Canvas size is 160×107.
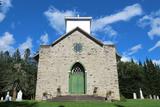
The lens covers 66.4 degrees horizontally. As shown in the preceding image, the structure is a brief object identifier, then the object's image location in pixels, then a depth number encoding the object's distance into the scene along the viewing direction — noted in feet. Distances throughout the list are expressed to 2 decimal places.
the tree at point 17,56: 115.36
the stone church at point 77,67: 42.19
